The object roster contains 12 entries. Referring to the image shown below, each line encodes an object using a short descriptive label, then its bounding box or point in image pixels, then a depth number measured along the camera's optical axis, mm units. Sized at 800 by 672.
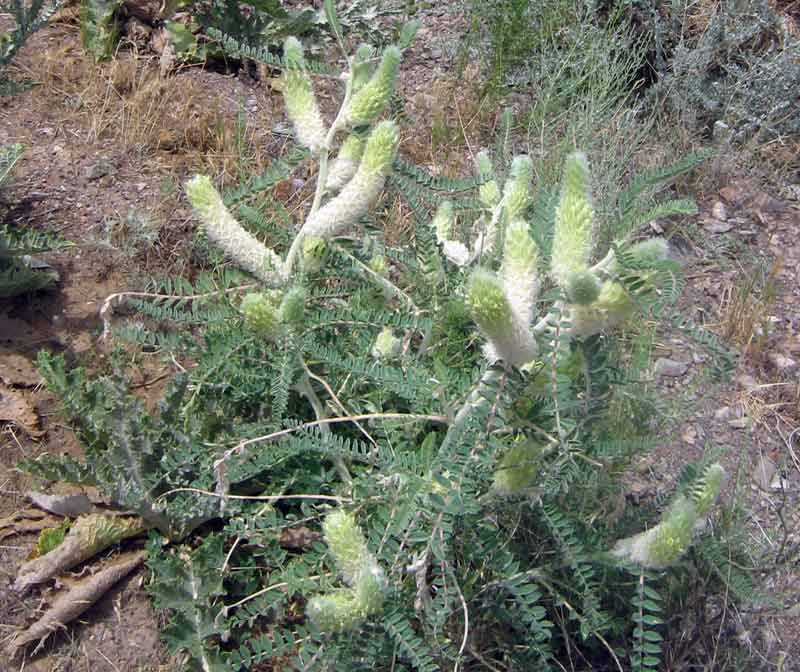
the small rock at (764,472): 2074
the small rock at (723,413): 2227
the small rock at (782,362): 2375
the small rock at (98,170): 2494
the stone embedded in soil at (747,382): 2316
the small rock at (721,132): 2916
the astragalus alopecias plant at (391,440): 1174
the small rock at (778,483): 2064
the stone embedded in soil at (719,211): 2834
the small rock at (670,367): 2323
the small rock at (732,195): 2889
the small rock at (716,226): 2785
